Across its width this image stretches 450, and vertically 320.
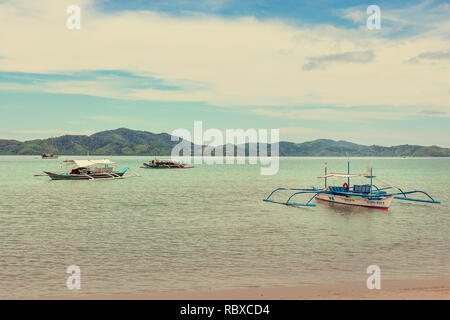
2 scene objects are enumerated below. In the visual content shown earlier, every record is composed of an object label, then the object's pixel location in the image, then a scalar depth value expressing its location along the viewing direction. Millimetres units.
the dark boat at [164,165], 179250
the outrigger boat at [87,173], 99431
